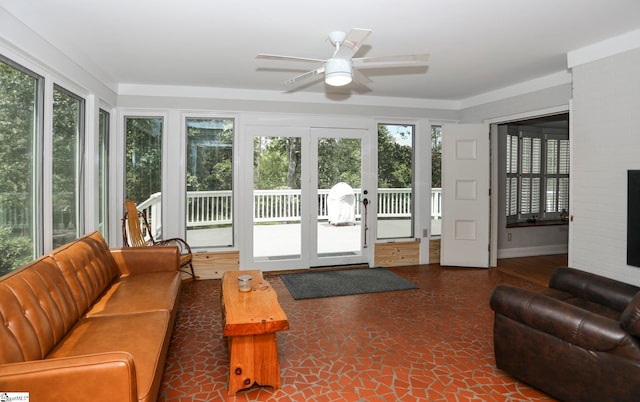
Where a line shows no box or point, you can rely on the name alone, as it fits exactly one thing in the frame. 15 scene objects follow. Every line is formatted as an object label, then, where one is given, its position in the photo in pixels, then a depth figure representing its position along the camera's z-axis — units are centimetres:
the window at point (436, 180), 618
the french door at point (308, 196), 550
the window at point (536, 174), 679
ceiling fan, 277
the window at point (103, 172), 460
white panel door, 577
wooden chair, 464
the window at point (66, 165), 343
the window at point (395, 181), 601
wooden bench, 236
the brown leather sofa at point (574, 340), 195
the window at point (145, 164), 511
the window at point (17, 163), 264
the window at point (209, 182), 530
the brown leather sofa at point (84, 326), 154
